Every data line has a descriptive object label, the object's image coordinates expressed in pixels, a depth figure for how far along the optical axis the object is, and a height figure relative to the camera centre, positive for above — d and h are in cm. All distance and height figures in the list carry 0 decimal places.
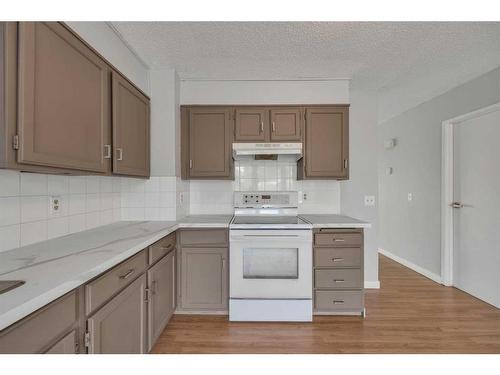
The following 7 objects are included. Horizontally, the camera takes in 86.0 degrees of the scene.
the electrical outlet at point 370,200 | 325 -14
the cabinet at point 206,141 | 284 +50
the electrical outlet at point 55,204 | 171 -11
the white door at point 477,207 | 265 -19
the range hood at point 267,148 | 258 +38
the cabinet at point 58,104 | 108 +43
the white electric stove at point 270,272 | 235 -74
